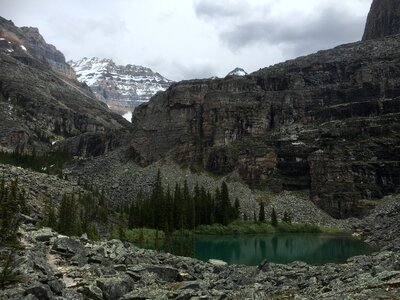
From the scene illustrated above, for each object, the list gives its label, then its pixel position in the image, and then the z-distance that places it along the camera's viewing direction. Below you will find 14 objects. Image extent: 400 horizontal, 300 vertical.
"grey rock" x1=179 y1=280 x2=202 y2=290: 28.65
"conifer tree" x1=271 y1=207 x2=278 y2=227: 151.12
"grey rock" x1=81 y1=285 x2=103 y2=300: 25.61
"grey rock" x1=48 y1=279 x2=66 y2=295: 24.83
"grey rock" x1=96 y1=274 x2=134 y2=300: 26.45
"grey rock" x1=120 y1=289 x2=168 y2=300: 25.62
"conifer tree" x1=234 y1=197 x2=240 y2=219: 160.25
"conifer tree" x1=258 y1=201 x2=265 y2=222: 155.88
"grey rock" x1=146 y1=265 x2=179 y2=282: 33.19
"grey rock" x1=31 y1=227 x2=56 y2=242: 35.22
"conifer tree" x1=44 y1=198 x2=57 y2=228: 73.31
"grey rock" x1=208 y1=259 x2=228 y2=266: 47.03
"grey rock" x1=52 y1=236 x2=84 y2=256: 33.31
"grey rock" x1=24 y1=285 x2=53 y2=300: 23.02
